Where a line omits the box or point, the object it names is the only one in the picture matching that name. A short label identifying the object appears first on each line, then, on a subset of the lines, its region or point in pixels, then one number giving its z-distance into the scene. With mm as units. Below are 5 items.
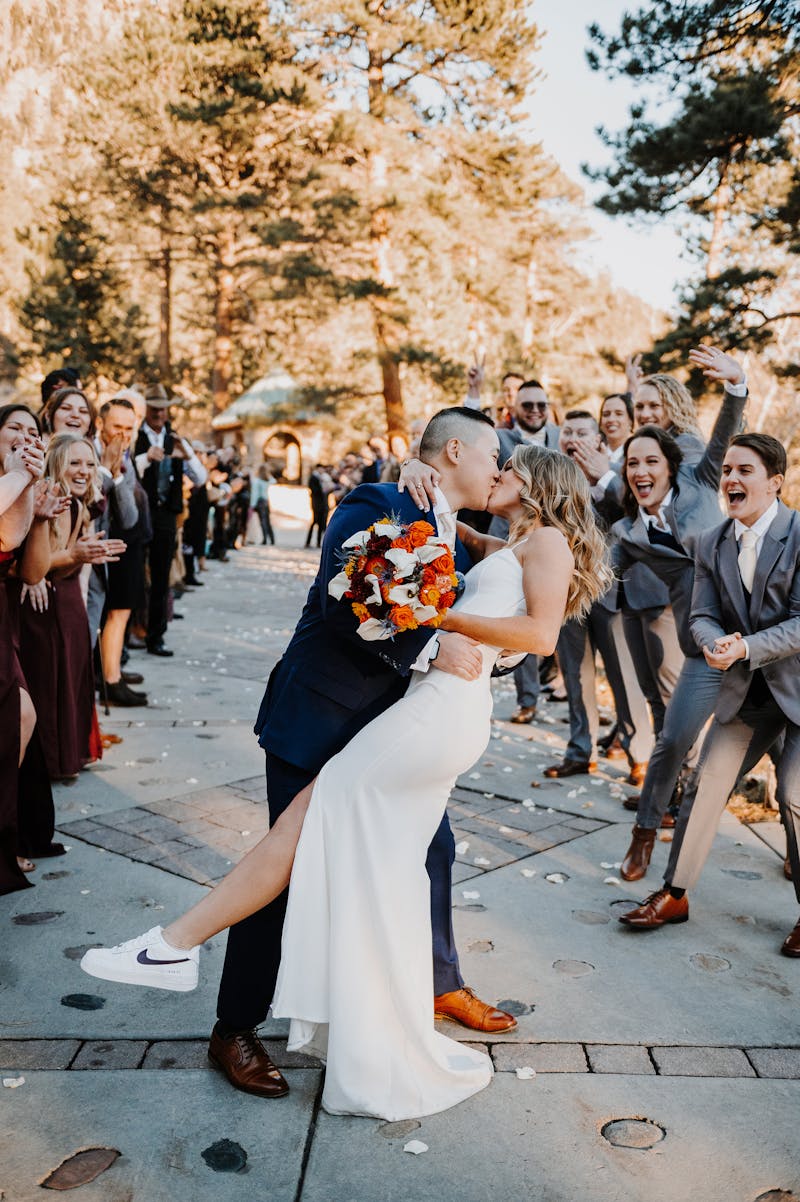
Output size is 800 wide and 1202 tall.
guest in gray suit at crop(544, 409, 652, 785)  6664
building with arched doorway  41062
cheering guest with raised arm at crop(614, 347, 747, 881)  4922
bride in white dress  2945
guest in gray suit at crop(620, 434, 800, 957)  4297
